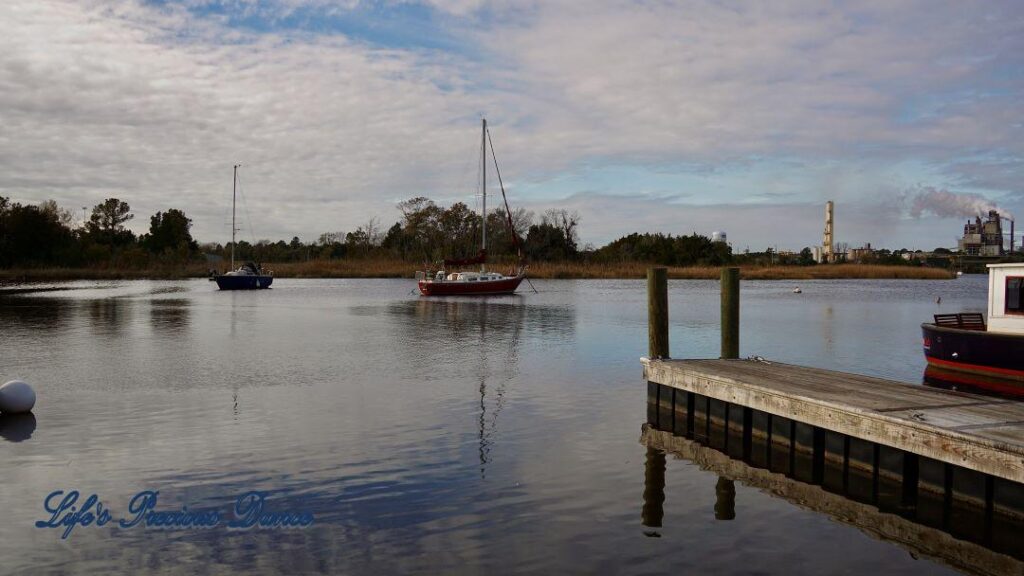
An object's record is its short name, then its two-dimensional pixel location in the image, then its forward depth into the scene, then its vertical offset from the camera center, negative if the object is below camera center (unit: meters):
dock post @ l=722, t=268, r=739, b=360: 15.68 -0.90
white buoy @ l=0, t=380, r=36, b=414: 13.38 -2.29
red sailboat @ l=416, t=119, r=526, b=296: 53.25 -1.20
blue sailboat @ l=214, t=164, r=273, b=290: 66.88 -1.28
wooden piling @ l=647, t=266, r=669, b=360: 15.16 -0.86
